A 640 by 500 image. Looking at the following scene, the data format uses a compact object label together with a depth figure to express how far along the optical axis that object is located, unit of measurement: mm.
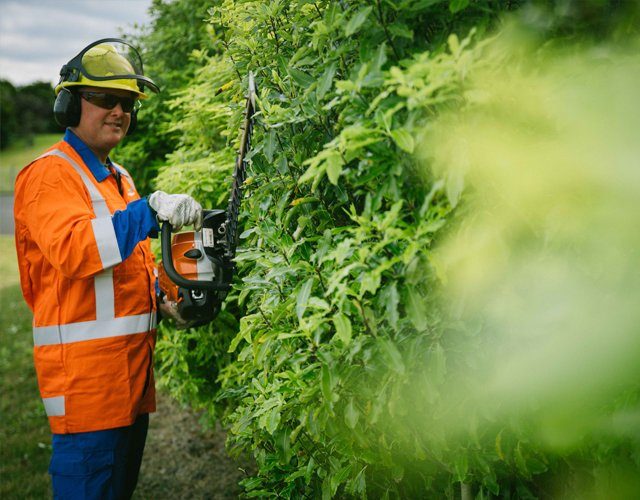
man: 2258
